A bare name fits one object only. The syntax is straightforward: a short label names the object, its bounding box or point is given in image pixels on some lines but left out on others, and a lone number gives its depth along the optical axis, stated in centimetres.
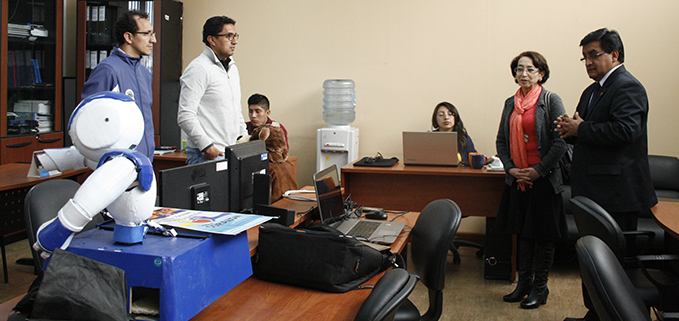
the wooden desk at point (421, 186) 326
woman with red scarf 270
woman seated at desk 377
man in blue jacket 224
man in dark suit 225
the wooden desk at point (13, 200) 293
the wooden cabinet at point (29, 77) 388
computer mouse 225
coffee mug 326
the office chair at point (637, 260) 183
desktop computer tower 317
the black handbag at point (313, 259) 143
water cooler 420
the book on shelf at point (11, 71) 395
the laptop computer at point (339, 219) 195
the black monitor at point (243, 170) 184
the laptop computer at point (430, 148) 322
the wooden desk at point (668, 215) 188
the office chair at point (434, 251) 164
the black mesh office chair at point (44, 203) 183
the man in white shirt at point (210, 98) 252
